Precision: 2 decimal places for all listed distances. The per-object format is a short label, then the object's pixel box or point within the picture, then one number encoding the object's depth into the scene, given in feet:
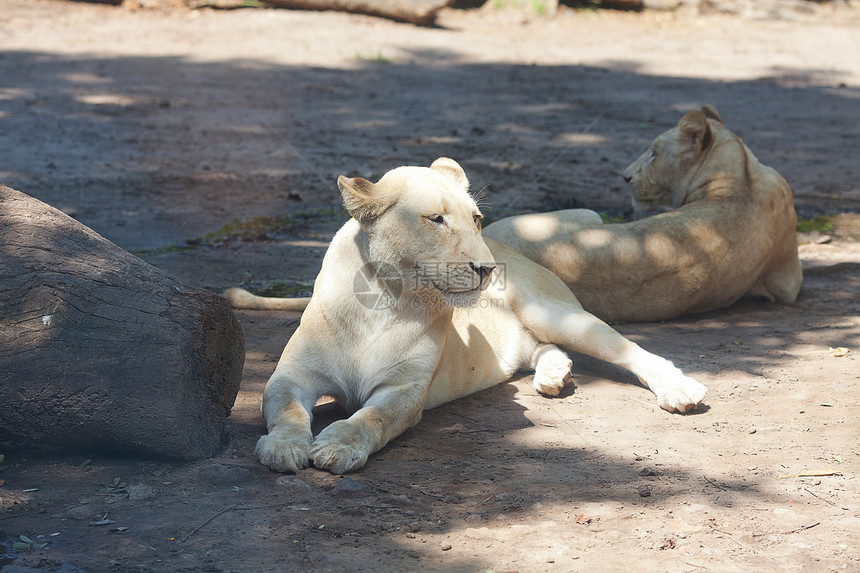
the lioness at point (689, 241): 40.47
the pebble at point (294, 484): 23.24
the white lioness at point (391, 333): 25.76
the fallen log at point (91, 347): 22.62
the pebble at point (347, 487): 23.34
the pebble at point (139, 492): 21.90
